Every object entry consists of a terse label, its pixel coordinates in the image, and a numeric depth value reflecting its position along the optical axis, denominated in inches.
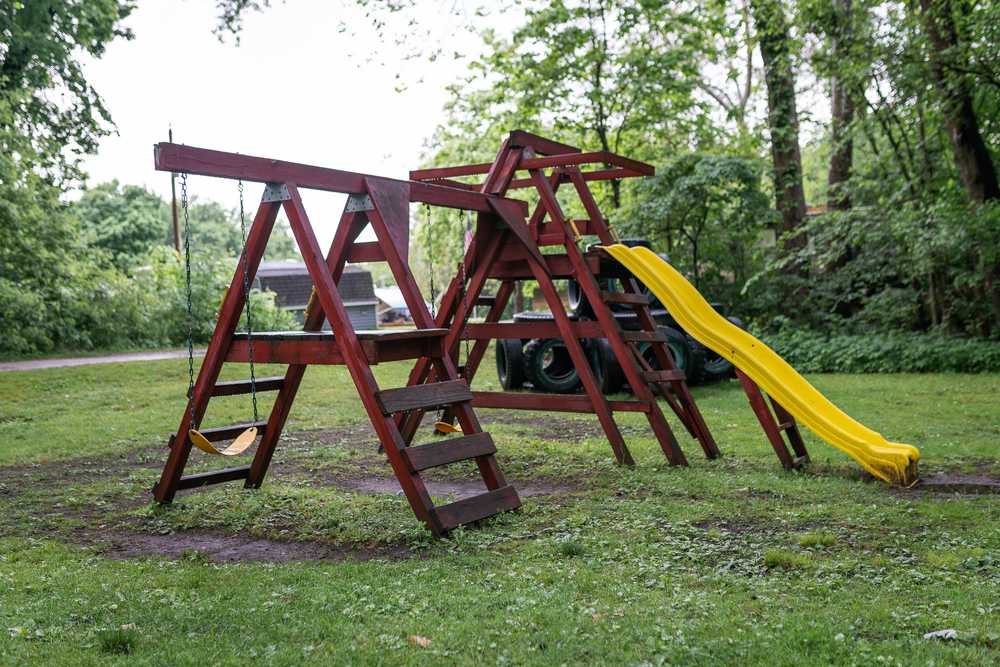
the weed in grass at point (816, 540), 201.5
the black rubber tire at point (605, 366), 508.7
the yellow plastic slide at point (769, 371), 265.7
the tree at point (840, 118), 604.3
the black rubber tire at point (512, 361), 538.6
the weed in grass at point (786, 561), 184.5
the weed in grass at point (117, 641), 144.6
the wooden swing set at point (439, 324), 222.4
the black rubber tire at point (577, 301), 445.1
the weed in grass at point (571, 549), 197.6
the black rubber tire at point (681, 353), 534.9
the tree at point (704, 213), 674.8
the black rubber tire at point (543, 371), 523.2
